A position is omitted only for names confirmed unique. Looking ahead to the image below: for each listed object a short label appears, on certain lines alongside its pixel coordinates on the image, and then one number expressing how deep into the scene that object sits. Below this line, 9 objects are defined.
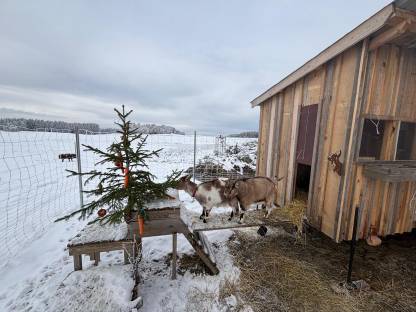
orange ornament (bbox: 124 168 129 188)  2.17
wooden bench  2.54
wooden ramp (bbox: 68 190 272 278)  2.46
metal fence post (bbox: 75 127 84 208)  4.48
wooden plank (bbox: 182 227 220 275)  2.67
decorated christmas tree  2.09
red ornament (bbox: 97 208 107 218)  2.14
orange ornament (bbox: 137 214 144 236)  2.24
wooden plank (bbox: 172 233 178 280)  2.69
